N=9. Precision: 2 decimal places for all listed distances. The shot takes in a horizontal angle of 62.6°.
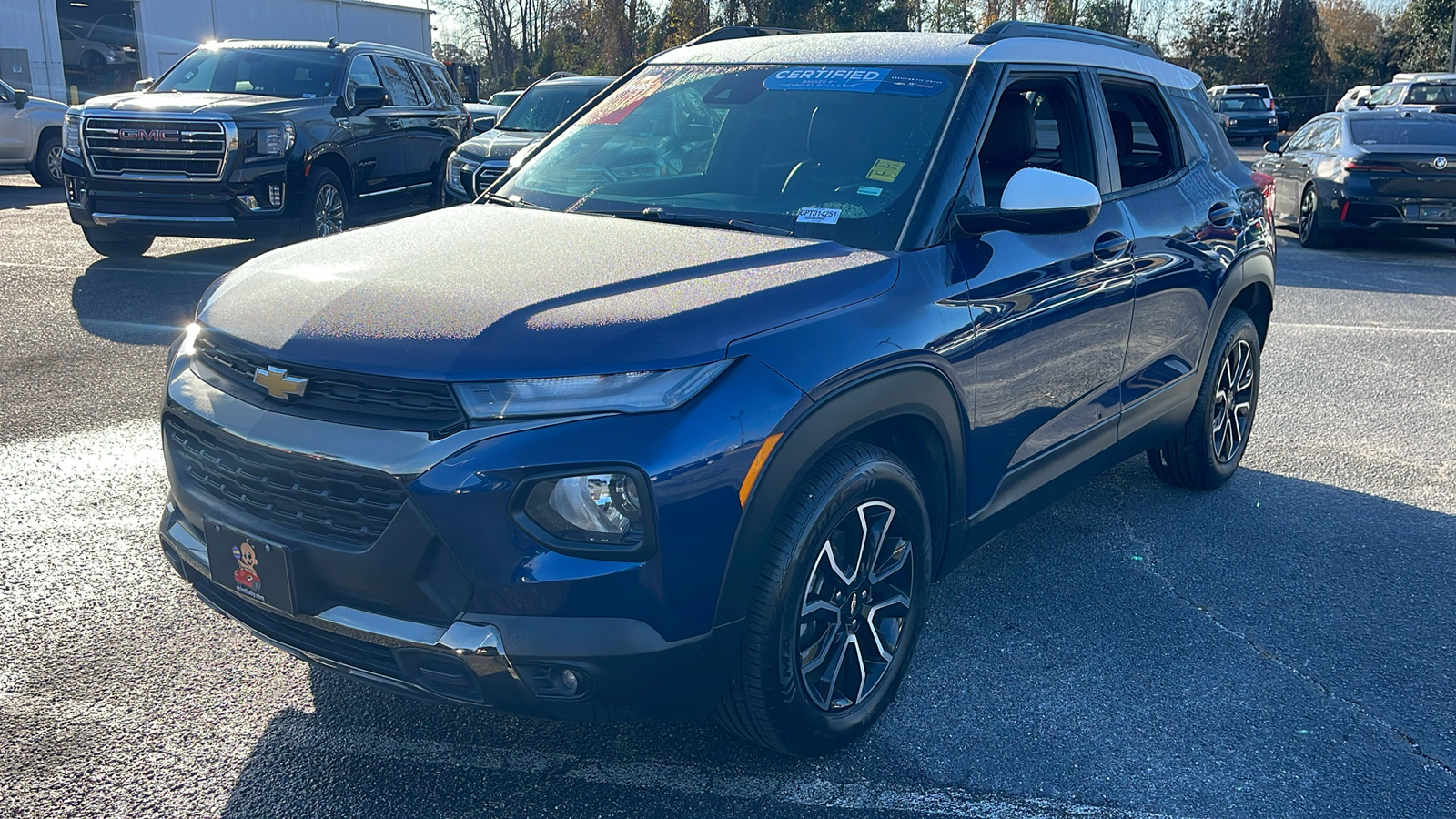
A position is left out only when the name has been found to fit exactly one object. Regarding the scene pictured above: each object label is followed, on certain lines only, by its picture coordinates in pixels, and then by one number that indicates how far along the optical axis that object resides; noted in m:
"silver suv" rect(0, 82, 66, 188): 16.70
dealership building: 30.84
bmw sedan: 12.48
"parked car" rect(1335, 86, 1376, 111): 29.91
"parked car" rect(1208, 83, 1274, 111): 37.09
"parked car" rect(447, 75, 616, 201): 11.31
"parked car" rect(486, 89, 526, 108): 31.63
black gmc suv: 9.59
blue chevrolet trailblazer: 2.43
